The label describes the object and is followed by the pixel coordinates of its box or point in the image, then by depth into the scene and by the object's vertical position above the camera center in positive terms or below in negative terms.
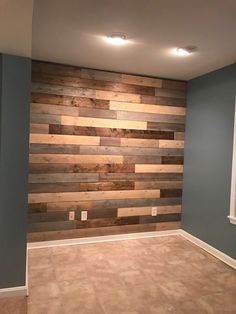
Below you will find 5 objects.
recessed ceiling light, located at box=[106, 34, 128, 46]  2.46 +0.97
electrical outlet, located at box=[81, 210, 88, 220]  3.62 -0.91
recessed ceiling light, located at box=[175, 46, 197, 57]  2.75 +0.99
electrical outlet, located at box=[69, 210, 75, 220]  3.57 -0.90
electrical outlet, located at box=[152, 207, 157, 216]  3.99 -0.91
